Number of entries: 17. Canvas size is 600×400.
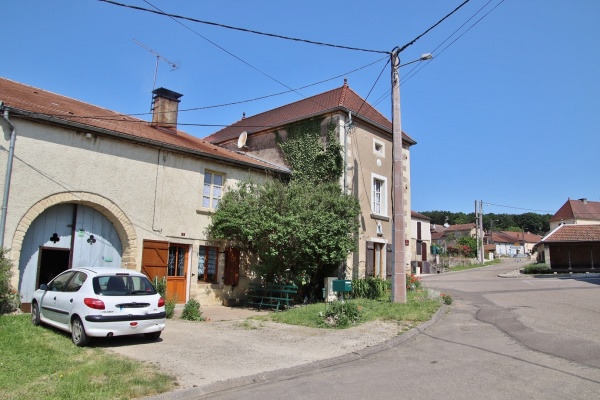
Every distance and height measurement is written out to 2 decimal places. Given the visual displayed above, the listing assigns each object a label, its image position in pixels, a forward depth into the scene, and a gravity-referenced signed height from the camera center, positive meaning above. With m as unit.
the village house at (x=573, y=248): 35.66 +1.32
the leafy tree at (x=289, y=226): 14.62 +1.04
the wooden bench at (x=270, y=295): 14.98 -1.39
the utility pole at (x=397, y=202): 13.41 +1.80
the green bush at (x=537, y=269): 33.69 -0.48
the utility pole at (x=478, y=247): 51.46 +1.89
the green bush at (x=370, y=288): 15.23 -1.03
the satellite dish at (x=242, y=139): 21.47 +5.72
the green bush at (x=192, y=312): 11.83 -1.57
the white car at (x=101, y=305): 7.87 -1.00
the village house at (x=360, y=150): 18.23 +4.91
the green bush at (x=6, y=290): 10.34 -0.98
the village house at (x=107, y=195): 11.48 +1.72
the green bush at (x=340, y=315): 10.67 -1.43
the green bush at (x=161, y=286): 12.93 -0.96
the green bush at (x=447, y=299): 14.34 -1.28
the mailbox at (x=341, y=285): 11.71 -0.72
